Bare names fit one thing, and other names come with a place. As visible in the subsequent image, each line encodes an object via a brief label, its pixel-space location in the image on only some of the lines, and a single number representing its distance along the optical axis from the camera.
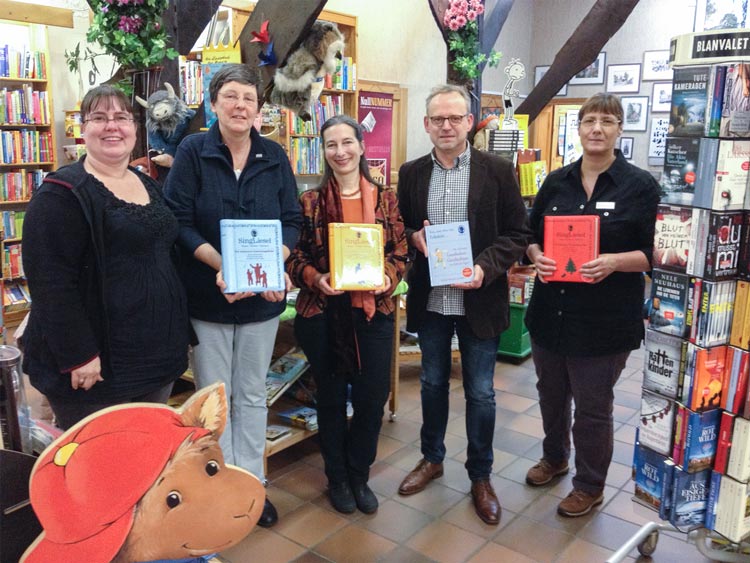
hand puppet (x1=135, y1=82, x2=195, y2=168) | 2.56
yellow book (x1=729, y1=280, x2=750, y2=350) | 1.78
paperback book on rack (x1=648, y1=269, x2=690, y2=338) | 1.84
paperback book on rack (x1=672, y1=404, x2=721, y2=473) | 1.85
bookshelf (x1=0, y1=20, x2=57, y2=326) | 5.67
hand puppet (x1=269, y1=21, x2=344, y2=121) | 2.60
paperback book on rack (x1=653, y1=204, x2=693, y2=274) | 1.80
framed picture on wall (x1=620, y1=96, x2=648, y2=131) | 8.11
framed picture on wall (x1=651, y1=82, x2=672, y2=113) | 7.88
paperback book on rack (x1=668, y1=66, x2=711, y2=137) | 1.74
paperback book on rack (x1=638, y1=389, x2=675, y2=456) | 1.93
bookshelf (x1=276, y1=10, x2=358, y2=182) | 5.93
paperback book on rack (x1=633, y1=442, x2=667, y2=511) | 1.98
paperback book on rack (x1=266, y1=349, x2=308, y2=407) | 2.96
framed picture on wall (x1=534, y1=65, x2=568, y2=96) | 8.98
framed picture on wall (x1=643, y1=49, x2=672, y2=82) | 7.83
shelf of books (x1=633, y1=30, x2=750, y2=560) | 1.73
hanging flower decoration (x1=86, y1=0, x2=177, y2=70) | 2.42
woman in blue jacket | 2.08
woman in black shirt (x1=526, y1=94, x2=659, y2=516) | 2.32
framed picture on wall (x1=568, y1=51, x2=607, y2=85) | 8.41
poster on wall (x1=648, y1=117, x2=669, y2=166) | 7.99
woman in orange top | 2.35
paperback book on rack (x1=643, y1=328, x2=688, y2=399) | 1.87
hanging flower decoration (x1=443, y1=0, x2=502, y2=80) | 4.51
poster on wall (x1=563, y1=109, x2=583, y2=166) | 6.39
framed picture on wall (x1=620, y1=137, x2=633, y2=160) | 8.30
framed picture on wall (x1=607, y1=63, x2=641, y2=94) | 8.12
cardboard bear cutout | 1.15
